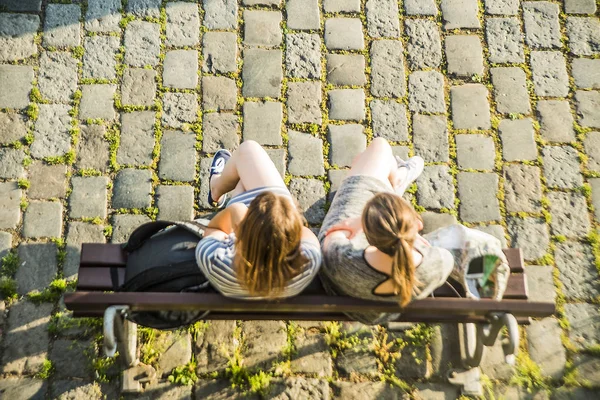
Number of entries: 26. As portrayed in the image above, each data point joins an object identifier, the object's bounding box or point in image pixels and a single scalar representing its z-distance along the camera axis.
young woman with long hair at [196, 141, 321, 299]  2.82
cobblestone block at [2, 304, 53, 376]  3.82
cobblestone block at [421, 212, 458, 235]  4.41
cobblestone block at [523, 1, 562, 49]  5.12
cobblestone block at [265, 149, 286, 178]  4.54
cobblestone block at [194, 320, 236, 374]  3.87
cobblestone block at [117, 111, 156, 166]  4.51
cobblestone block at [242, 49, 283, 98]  4.80
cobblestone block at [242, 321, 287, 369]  3.90
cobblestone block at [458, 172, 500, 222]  4.46
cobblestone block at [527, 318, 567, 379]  3.95
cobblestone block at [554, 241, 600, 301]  4.22
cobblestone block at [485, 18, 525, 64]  5.05
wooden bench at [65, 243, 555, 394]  2.93
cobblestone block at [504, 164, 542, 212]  4.50
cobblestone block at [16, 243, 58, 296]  4.07
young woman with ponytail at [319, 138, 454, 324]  2.82
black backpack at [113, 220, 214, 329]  3.12
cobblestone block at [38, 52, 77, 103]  4.68
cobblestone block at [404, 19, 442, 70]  4.99
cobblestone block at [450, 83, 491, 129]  4.78
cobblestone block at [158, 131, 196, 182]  4.46
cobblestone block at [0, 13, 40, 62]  4.83
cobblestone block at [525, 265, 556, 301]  4.20
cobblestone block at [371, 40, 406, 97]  4.86
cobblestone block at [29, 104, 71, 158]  4.50
